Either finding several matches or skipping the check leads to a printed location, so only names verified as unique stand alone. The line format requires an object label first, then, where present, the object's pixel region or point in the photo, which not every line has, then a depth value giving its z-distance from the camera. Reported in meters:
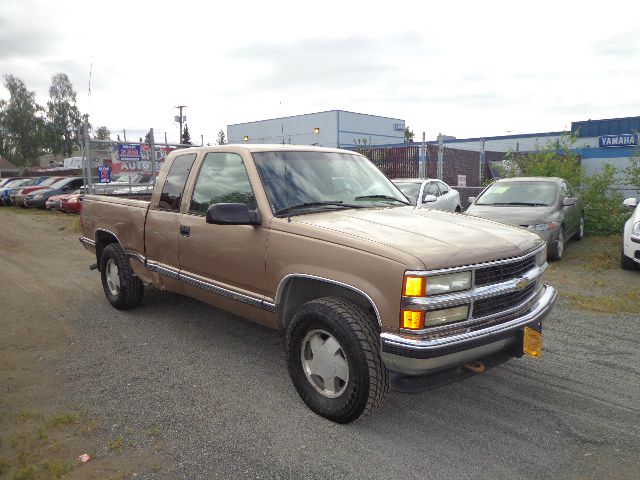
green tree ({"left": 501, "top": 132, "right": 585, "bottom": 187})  12.40
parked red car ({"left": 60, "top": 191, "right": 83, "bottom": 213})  20.19
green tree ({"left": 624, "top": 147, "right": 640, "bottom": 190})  11.40
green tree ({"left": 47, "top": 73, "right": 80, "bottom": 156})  60.41
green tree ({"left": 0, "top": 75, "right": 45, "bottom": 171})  61.38
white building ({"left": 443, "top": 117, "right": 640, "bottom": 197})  17.67
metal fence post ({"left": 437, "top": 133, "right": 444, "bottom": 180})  13.07
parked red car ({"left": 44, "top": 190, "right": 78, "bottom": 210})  21.11
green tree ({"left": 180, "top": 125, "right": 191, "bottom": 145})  60.28
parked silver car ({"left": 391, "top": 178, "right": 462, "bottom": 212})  11.69
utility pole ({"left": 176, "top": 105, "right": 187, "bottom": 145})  44.37
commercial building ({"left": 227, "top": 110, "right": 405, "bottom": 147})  43.97
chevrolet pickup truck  2.95
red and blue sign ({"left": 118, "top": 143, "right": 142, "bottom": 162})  13.38
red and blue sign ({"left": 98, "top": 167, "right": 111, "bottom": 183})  13.23
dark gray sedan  8.70
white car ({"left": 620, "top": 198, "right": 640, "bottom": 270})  7.53
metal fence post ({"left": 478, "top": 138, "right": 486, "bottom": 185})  15.39
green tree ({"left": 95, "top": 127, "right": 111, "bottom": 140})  62.61
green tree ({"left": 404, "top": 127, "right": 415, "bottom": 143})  66.55
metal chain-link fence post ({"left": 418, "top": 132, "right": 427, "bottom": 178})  13.81
